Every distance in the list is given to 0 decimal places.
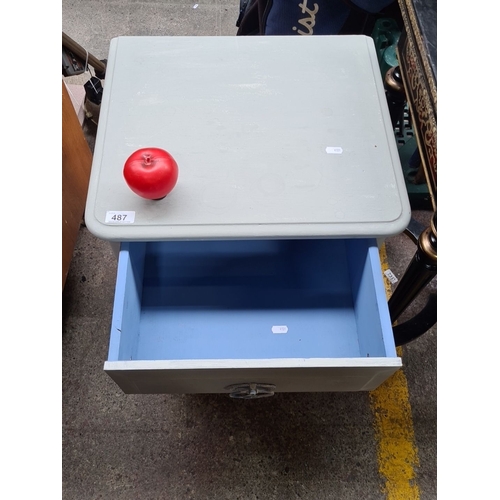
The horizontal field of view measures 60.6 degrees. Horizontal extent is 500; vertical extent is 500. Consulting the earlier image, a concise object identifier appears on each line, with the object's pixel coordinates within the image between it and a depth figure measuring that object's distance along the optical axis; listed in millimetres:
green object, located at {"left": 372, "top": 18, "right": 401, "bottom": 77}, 1224
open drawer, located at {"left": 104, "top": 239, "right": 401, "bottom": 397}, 694
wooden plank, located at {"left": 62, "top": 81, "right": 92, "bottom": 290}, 1127
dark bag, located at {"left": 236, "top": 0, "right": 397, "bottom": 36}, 1219
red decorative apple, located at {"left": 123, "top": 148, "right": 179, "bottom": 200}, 668
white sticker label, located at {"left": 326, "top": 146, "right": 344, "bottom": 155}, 801
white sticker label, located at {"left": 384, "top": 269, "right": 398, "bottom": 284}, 1344
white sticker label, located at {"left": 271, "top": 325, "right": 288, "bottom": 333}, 918
